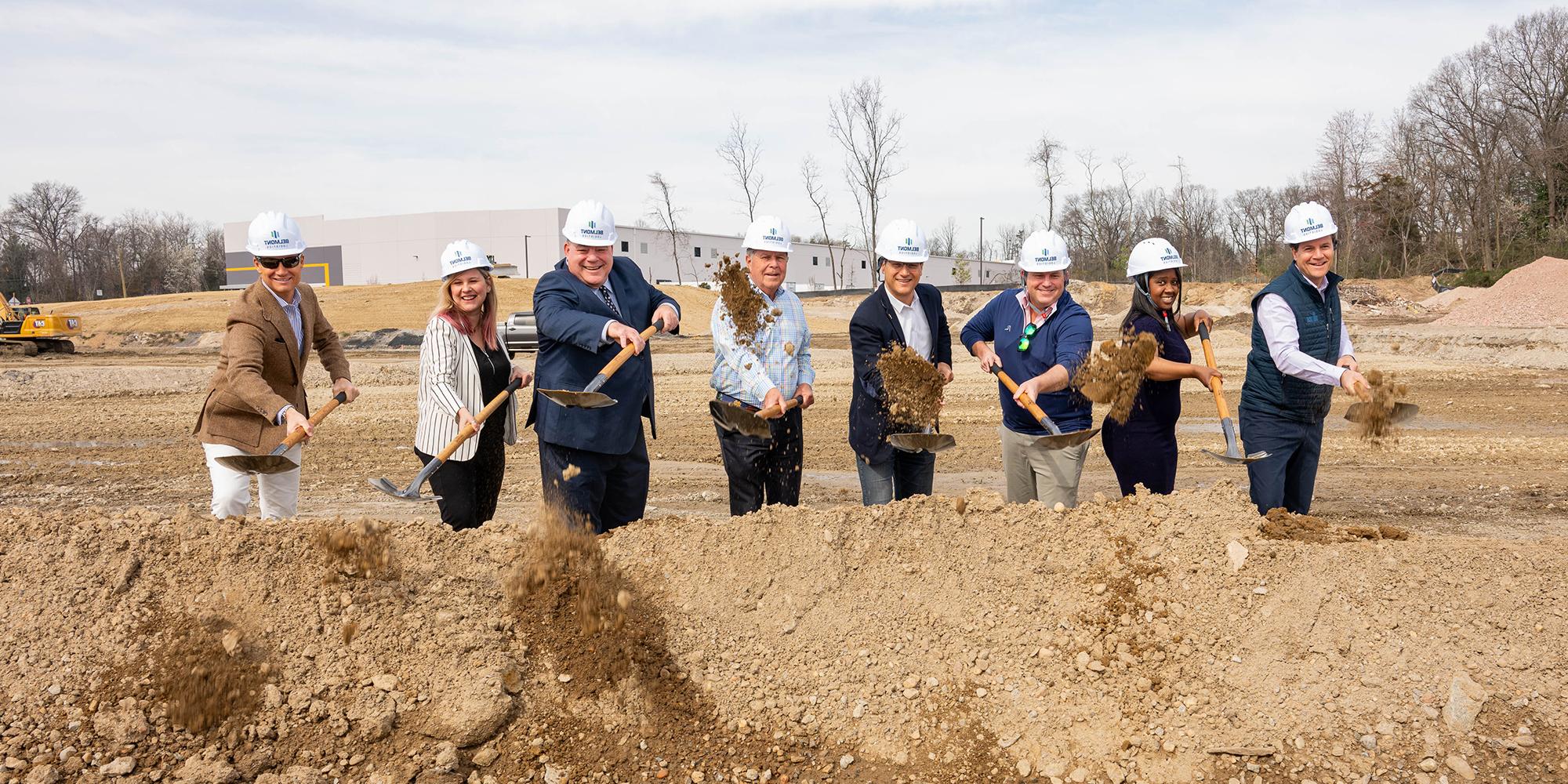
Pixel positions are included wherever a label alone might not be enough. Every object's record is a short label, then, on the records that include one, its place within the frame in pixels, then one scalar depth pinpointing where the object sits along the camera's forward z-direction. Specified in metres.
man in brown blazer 4.12
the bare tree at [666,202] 49.22
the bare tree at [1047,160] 45.69
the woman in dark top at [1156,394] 4.63
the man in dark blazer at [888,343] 4.69
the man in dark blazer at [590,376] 4.07
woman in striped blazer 4.33
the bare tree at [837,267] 66.89
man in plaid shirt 4.61
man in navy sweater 4.67
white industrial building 61.09
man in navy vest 4.43
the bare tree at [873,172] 40.16
